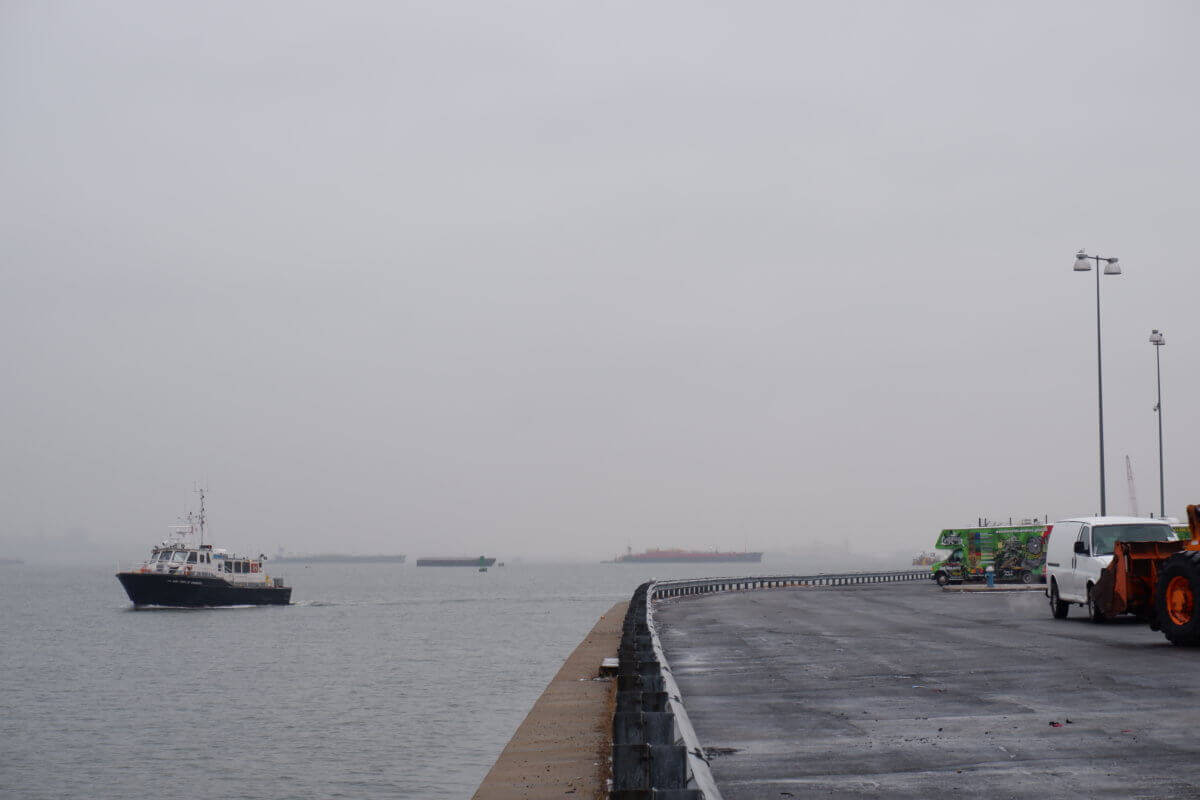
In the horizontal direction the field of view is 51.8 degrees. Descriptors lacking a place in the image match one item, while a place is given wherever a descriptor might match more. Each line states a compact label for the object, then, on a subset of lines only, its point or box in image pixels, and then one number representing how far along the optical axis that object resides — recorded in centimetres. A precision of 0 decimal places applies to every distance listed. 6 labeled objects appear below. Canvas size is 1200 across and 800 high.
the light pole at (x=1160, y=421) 5532
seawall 1158
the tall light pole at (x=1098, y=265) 3919
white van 2591
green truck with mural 5809
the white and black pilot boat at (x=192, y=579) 8975
